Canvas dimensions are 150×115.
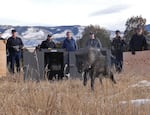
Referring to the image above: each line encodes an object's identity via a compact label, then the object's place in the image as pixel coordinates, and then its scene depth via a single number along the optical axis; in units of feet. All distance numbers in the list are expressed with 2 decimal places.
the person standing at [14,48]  49.52
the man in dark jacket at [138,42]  50.60
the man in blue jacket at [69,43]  49.08
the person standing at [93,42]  47.29
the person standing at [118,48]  55.77
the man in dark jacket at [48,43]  49.89
